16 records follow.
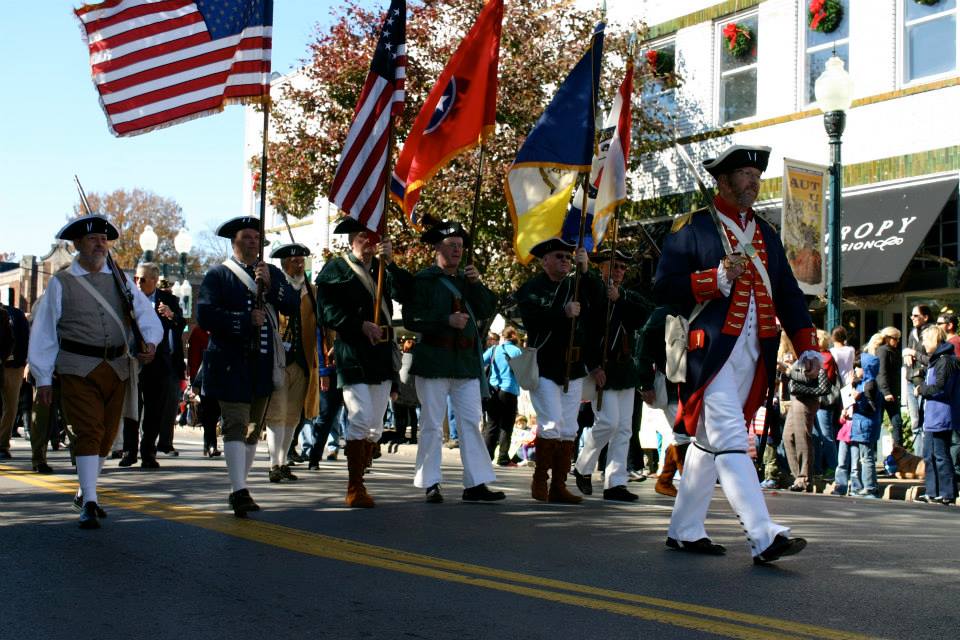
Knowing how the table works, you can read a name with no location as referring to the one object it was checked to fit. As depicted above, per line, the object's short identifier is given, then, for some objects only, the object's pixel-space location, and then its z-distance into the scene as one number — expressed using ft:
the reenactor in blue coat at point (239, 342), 29.14
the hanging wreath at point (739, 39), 74.79
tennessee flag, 35.70
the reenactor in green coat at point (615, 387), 34.91
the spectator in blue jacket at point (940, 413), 41.24
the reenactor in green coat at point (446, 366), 32.53
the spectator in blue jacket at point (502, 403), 55.21
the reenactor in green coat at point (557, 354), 33.37
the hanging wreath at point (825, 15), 69.31
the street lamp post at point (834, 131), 50.01
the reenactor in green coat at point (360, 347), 31.83
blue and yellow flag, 34.96
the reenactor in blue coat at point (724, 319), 22.81
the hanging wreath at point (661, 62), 79.15
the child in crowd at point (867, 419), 44.37
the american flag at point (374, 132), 33.83
